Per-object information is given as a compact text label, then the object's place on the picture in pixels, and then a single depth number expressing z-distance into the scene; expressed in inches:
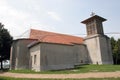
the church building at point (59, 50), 554.9
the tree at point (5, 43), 747.6
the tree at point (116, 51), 924.1
